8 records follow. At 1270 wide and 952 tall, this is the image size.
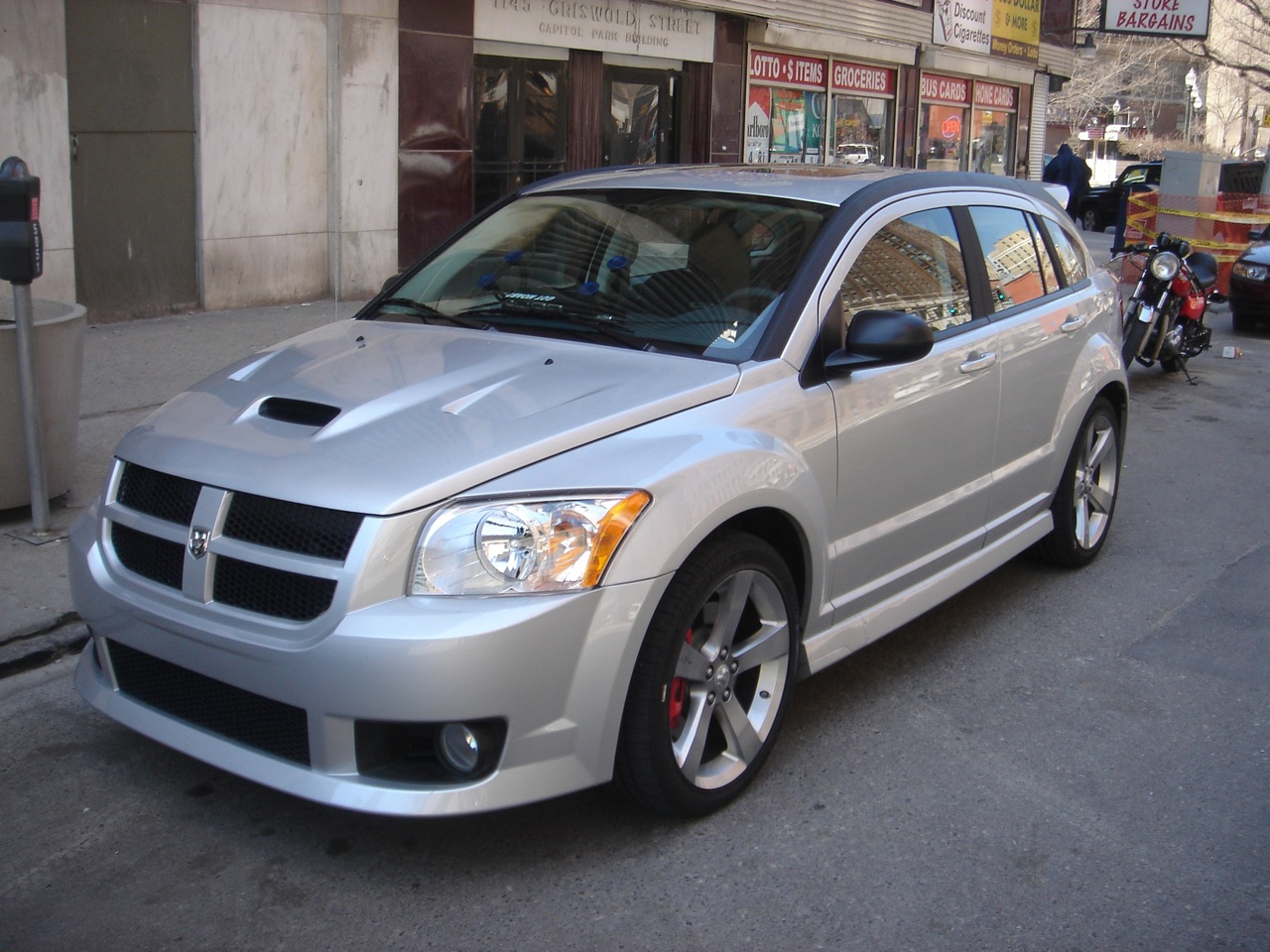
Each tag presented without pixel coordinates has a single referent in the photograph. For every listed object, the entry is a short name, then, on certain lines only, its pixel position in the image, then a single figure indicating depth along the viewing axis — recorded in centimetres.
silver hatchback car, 319
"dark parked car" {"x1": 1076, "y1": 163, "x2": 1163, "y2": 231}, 2892
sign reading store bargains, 2573
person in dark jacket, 2242
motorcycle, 1066
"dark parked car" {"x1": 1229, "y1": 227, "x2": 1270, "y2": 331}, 1459
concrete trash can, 589
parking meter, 547
